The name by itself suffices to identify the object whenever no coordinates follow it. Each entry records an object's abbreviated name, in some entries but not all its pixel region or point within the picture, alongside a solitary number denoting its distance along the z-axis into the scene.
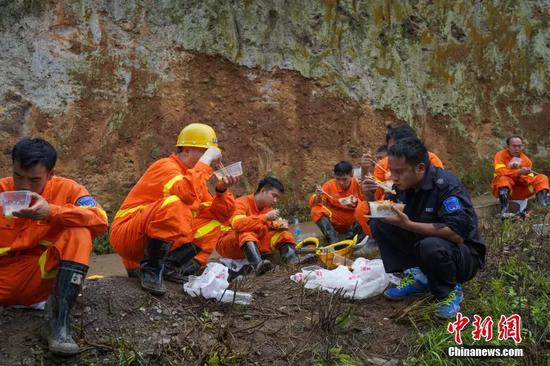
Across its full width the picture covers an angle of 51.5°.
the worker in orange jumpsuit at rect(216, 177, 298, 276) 5.66
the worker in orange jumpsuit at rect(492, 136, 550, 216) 8.69
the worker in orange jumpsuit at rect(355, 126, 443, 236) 5.55
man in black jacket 3.82
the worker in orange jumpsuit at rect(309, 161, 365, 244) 7.19
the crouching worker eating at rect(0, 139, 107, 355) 3.22
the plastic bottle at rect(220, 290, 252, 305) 3.98
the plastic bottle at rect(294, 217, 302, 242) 7.40
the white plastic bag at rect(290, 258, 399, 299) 4.22
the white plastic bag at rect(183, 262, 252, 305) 3.99
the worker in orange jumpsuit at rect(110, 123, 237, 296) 3.94
